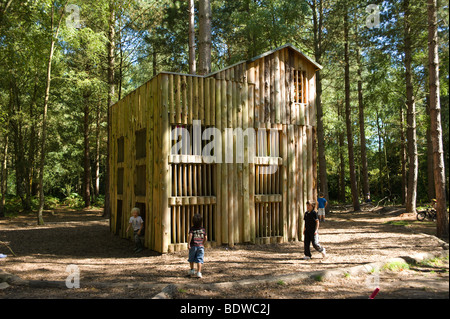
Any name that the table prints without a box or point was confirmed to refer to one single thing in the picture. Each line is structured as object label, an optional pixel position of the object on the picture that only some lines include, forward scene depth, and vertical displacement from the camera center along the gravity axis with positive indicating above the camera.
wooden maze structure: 11.05 +0.98
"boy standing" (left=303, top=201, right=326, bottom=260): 10.05 -1.38
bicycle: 17.73 -1.75
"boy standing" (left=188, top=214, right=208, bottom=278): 8.08 -1.36
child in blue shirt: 18.89 -1.26
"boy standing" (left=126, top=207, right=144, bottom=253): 11.42 -1.34
